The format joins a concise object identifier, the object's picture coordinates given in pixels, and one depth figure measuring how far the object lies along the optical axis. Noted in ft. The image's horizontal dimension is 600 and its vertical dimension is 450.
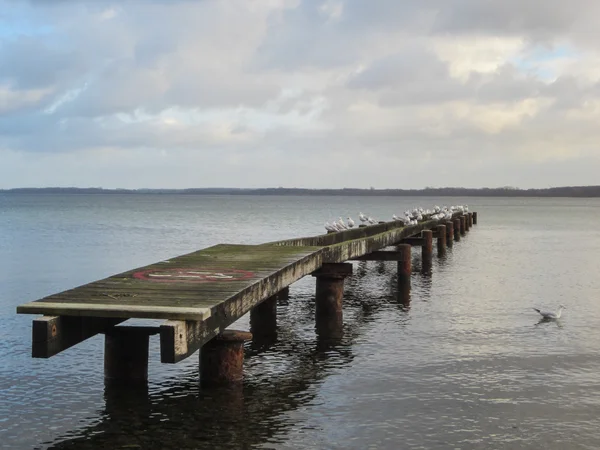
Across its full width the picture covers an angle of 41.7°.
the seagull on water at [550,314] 59.42
